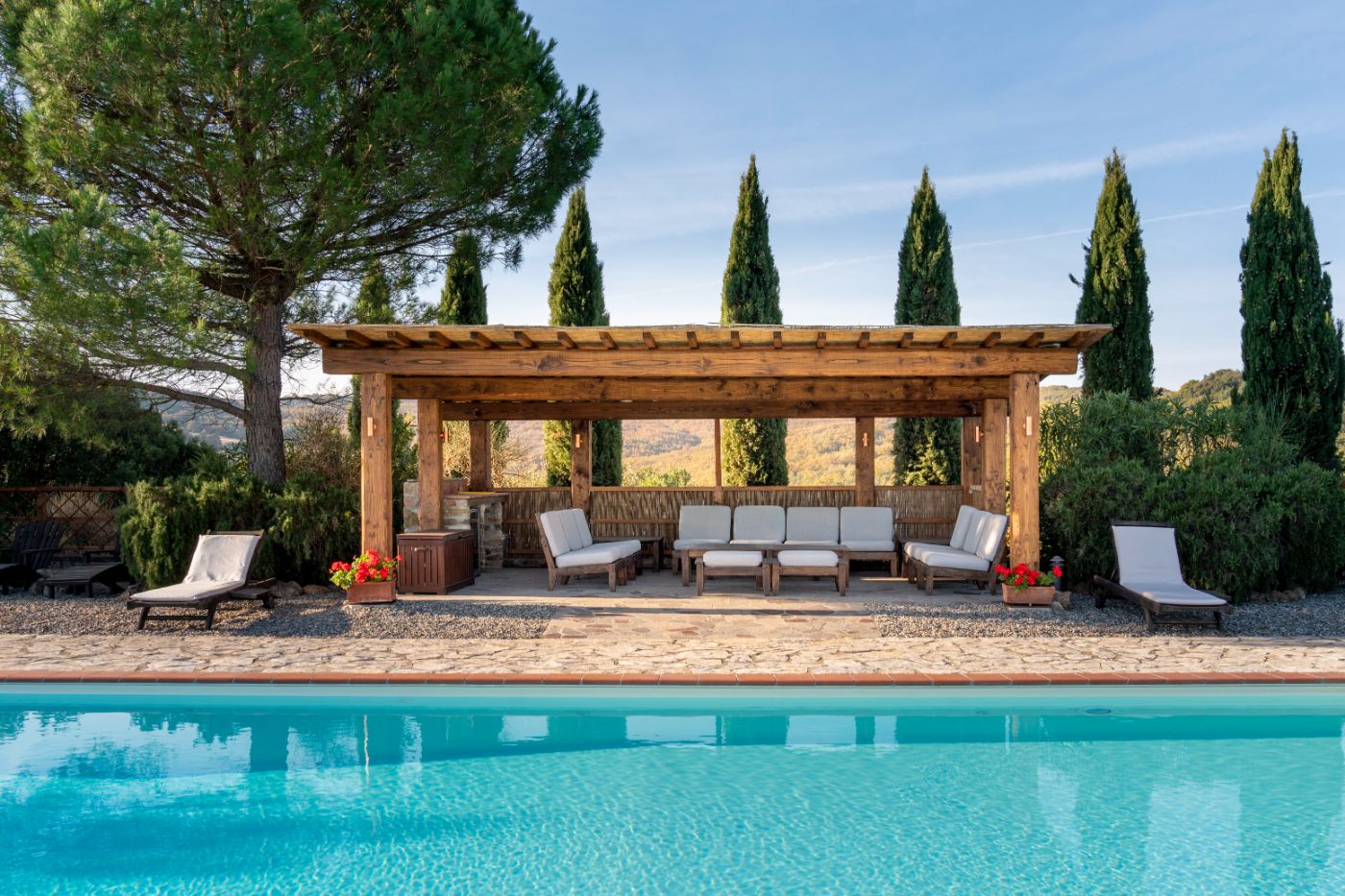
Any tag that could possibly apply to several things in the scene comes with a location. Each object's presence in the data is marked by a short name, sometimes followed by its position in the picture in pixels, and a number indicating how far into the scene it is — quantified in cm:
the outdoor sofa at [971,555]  982
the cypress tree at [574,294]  1736
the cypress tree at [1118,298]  1532
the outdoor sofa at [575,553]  1048
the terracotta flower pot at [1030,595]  903
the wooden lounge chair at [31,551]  1110
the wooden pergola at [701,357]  917
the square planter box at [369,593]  939
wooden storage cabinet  1004
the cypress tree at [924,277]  1725
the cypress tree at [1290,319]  1253
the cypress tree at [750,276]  1750
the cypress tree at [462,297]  1717
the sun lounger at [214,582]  850
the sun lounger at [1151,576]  816
